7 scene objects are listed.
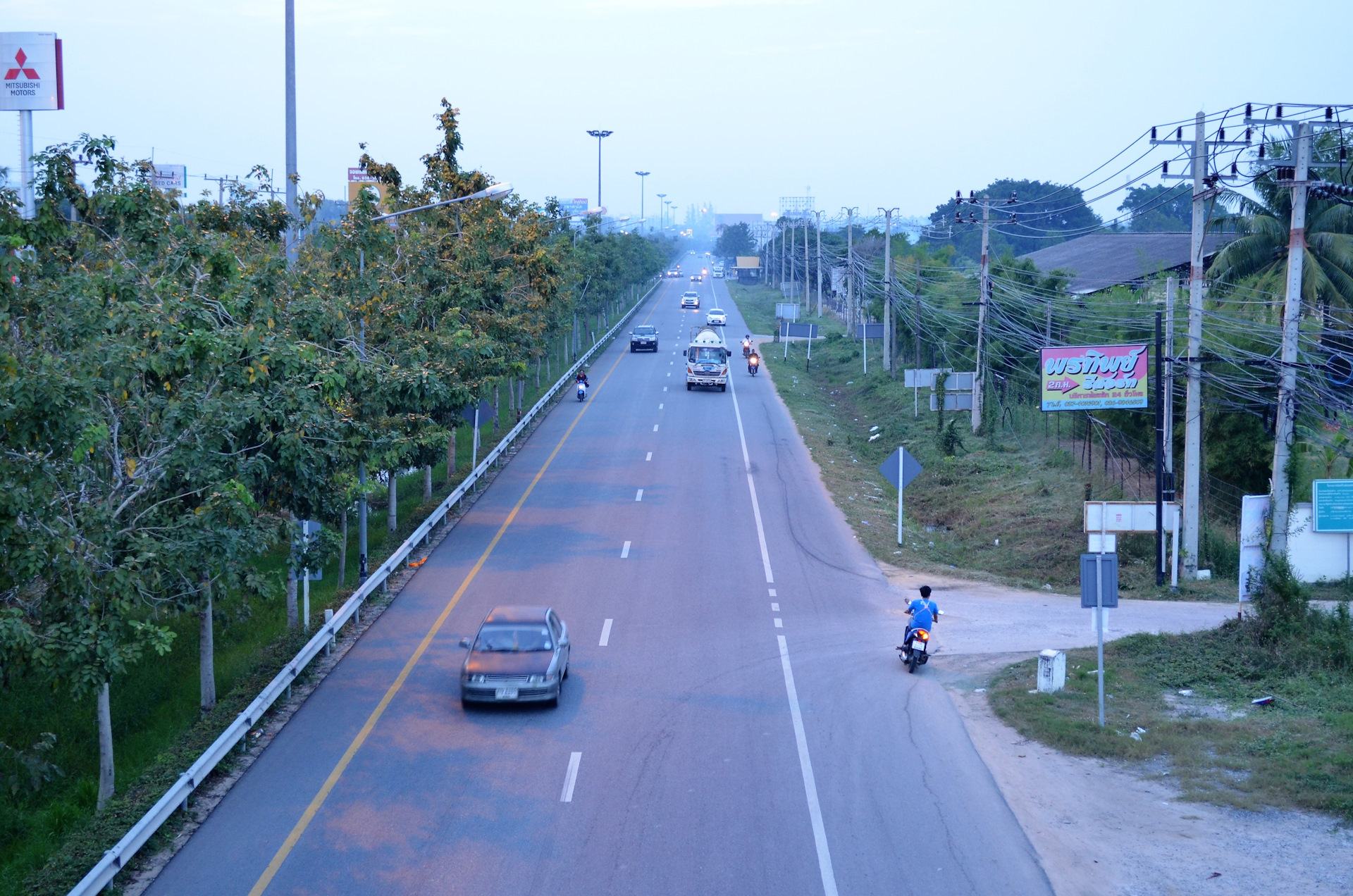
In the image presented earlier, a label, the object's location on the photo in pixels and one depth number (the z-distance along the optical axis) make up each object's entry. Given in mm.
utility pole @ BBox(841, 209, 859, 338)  69938
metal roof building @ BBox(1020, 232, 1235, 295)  51950
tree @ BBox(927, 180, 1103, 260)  135875
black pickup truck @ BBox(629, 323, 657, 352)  68000
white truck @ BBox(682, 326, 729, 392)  50781
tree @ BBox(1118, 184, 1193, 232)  127938
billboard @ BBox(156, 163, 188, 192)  73906
